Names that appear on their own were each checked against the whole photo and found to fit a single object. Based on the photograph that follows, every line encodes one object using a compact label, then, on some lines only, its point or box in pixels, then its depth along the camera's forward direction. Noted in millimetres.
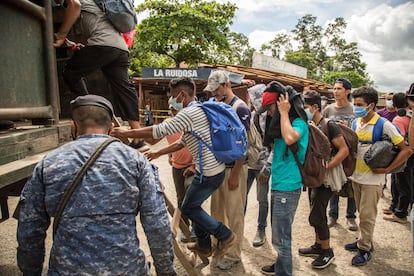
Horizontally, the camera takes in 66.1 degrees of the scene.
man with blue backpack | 2594
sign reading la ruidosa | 13523
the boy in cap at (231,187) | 3382
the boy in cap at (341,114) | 4156
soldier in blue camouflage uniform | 1512
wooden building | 13630
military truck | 1746
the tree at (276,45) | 43625
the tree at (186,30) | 18203
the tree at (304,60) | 37250
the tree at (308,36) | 44406
